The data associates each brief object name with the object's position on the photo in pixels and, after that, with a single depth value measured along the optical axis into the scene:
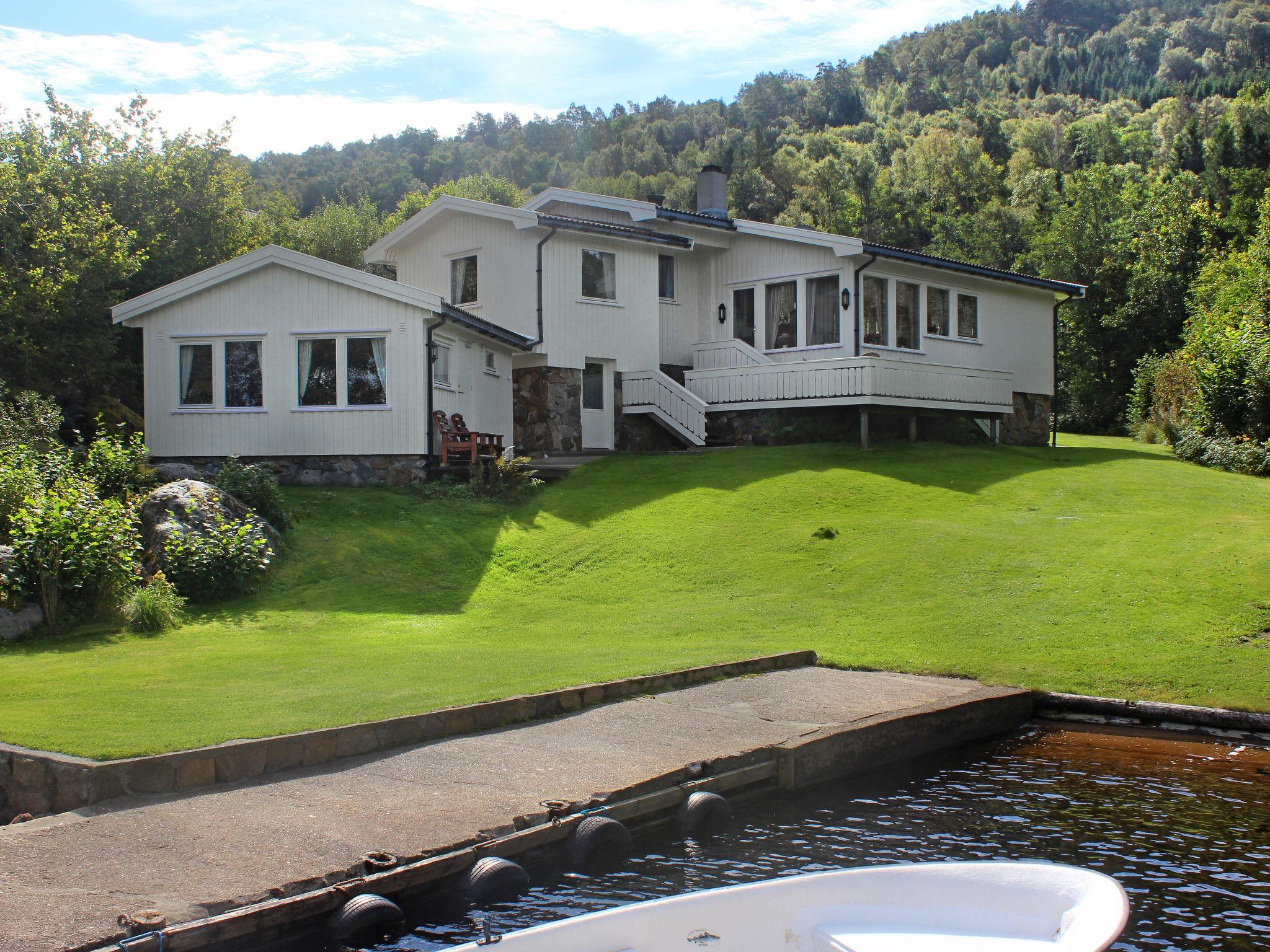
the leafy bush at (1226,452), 24.53
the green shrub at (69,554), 14.11
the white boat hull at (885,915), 5.12
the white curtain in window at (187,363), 24.11
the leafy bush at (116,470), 18.34
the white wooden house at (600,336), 23.42
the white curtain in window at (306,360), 23.55
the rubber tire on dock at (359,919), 6.08
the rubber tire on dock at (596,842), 7.40
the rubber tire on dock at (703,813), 8.16
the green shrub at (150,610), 14.42
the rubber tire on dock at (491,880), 6.68
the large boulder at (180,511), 16.66
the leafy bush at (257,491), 19.08
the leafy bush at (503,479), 22.52
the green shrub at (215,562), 16.20
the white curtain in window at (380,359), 23.27
